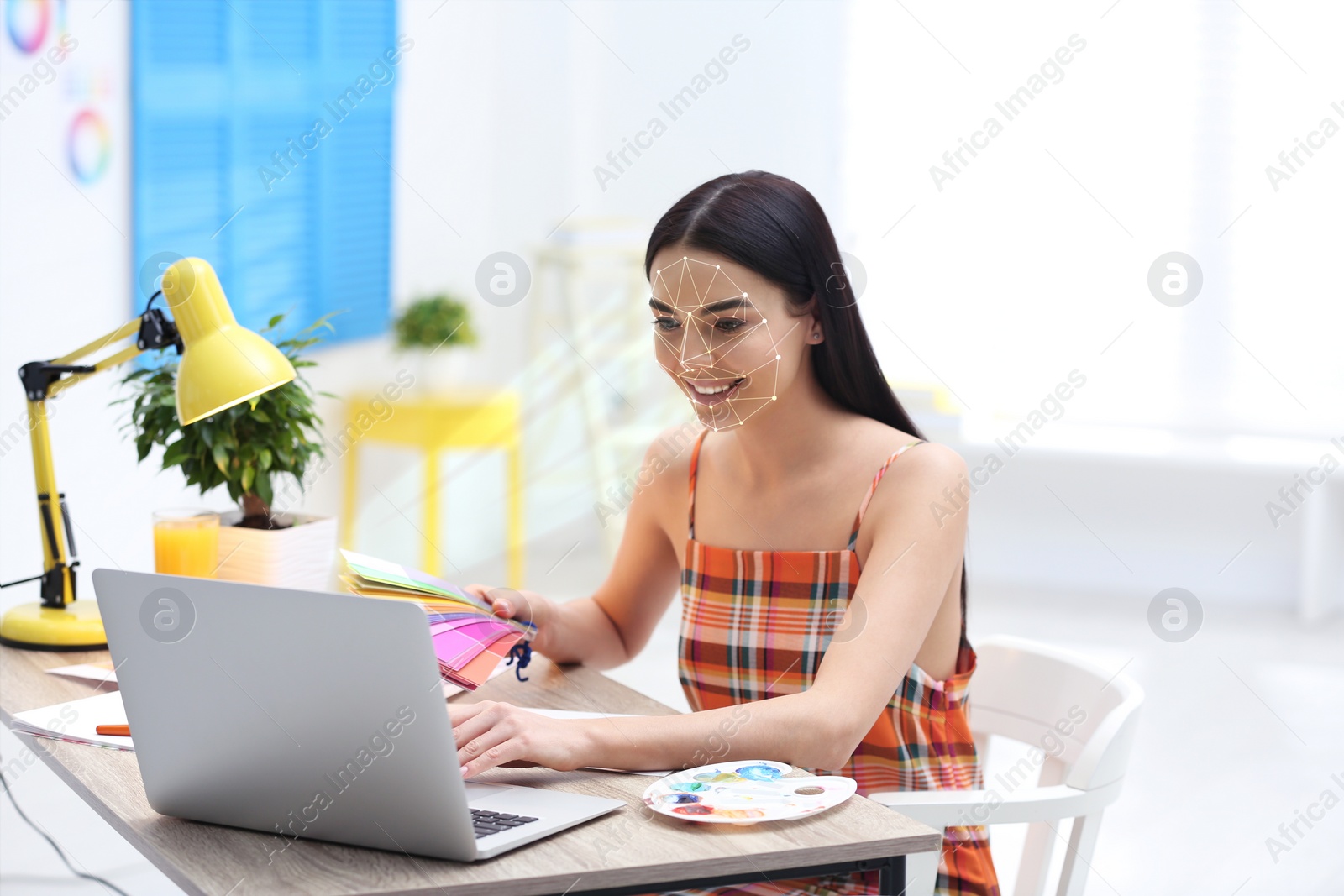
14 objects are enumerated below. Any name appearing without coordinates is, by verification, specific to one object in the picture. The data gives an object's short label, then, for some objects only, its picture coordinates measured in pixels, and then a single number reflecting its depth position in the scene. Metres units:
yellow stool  6.15
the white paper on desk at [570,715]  3.23
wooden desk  2.87
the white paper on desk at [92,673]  3.37
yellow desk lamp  3.31
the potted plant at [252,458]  3.54
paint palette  2.97
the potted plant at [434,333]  6.10
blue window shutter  4.58
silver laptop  2.86
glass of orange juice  3.52
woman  3.23
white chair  3.22
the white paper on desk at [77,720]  3.17
